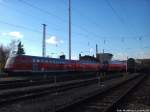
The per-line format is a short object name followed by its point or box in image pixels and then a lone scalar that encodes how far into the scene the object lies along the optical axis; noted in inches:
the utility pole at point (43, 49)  1126.0
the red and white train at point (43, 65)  763.4
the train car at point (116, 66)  1407.5
